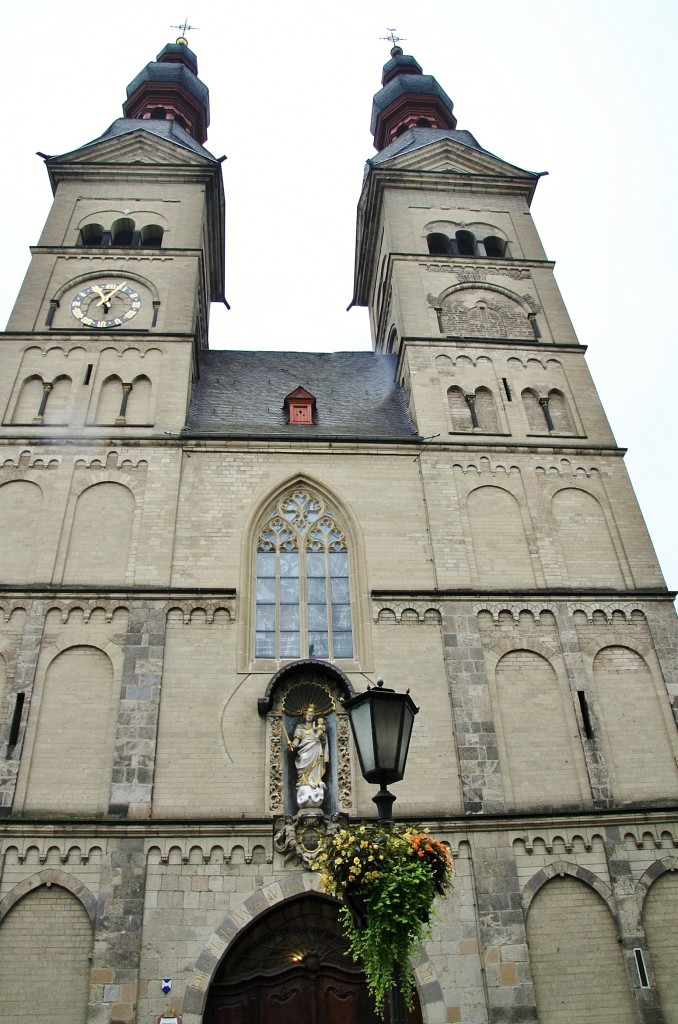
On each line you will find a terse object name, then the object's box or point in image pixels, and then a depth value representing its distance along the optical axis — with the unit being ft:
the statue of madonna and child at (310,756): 40.11
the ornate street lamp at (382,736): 21.08
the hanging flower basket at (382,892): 21.89
